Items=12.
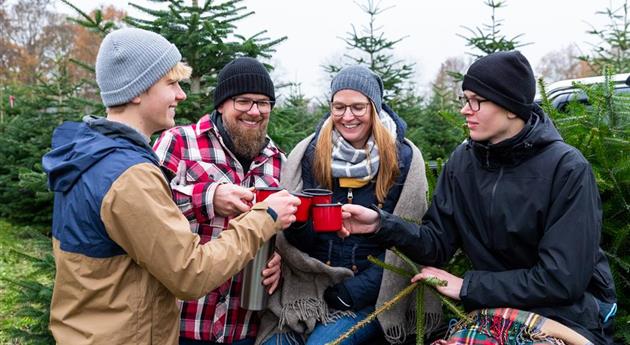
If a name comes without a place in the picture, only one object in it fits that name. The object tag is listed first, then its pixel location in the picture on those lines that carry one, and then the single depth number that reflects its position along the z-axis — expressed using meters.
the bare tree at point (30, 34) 40.75
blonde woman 3.08
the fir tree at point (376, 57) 9.54
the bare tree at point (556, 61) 50.88
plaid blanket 2.32
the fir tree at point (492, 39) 9.05
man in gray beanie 2.06
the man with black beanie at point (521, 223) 2.32
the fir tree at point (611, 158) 2.82
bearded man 3.00
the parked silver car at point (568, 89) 5.56
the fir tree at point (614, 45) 9.62
